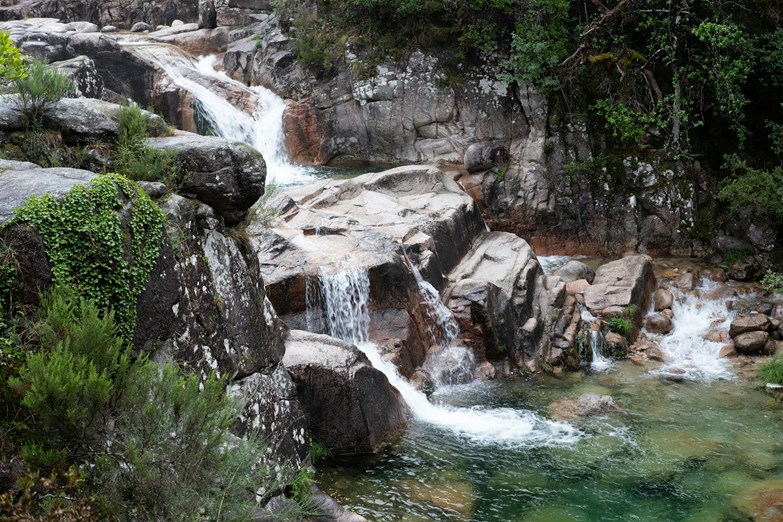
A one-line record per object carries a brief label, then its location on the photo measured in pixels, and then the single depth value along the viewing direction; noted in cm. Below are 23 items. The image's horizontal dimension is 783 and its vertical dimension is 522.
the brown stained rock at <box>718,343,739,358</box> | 1395
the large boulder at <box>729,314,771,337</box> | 1412
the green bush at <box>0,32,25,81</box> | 638
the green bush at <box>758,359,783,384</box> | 1233
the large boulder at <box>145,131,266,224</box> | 785
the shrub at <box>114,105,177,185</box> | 739
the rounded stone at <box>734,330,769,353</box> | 1371
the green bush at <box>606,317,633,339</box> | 1431
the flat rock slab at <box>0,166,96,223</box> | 580
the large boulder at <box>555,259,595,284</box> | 1631
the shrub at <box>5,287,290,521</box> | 460
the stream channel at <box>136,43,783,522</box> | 879
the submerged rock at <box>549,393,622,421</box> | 1123
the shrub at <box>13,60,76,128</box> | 750
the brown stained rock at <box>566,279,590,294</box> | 1564
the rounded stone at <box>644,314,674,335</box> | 1493
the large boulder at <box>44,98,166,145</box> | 763
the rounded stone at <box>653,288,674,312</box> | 1554
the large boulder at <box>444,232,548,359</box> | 1307
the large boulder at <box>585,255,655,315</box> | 1498
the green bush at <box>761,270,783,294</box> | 1366
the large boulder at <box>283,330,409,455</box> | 952
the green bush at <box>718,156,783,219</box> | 1595
